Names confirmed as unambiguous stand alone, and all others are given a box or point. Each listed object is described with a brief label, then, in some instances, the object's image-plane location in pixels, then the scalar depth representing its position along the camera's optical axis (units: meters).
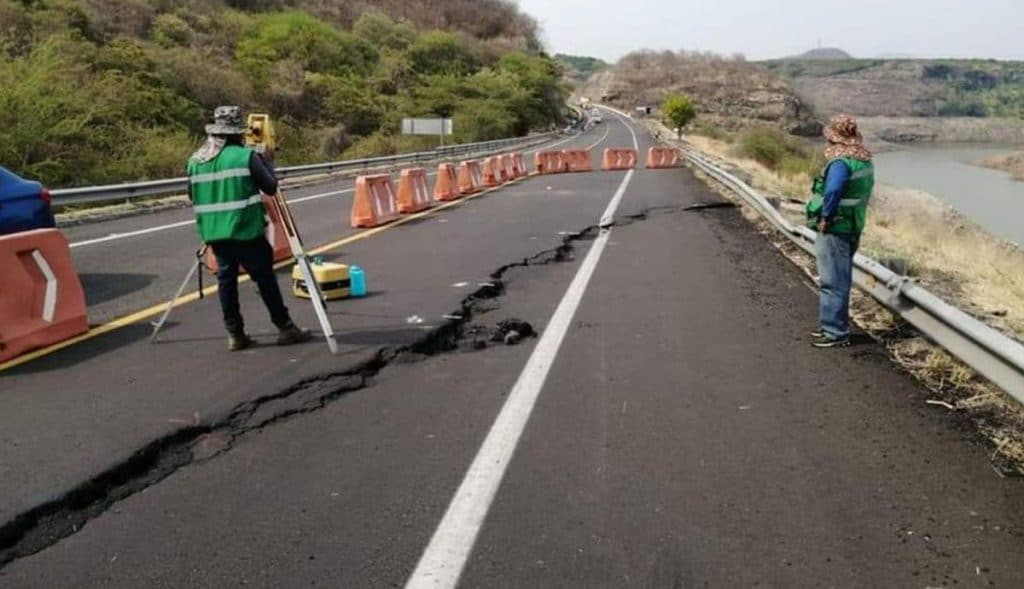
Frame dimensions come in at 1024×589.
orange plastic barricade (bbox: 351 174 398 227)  15.45
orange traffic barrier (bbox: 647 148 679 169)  36.22
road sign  51.00
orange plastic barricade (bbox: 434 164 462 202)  20.95
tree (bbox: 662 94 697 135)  75.19
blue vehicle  7.62
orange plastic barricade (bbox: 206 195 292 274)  11.53
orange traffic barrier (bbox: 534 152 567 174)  33.34
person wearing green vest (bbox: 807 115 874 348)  7.07
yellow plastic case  8.77
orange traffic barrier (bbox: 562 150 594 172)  34.97
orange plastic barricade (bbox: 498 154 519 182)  28.34
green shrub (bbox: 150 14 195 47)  48.81
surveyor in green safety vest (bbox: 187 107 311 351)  6.62
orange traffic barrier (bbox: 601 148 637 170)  36.50
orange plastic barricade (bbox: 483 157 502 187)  26.36
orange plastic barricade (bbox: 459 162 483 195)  23.09
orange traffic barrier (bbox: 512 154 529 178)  30.45
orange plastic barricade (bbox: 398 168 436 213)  18.02
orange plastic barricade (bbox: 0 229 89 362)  6.73
